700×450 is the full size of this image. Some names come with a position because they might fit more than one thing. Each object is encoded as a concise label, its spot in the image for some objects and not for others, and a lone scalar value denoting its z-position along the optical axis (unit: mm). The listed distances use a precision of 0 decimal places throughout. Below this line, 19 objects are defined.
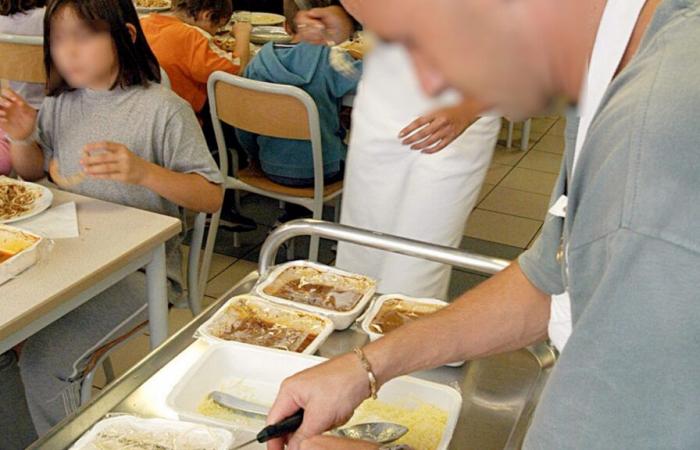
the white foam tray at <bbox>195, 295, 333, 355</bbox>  1000
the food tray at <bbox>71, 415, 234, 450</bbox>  811
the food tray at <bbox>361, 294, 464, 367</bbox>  1055
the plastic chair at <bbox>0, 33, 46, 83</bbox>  2164
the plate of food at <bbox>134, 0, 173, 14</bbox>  3320
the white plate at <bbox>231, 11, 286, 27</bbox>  3489
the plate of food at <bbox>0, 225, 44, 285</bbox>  1186
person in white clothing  1499
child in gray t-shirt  1438
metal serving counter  860
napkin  1361
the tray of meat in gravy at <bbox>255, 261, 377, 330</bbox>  1097
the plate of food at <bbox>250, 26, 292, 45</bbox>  3158
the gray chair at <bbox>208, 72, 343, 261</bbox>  2020
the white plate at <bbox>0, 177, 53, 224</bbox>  1398
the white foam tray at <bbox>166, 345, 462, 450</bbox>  875
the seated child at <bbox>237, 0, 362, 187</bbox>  2123
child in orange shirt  2484
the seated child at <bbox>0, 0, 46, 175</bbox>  2389
